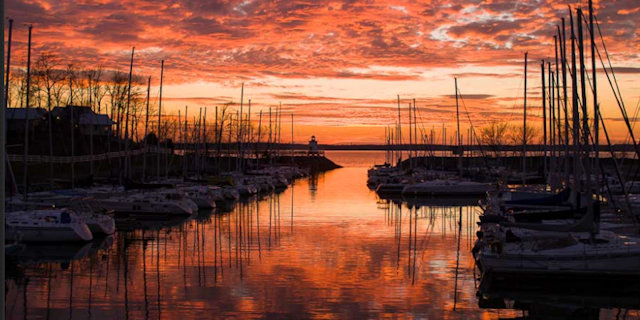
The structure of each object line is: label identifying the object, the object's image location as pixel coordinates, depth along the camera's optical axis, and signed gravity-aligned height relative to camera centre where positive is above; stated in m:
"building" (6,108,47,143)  83.81 +3.82
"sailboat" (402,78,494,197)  66.50 -2.98
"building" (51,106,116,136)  94.44 +4.74
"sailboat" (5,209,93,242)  31.06 -3.17
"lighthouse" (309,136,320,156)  176.25 +1.98
